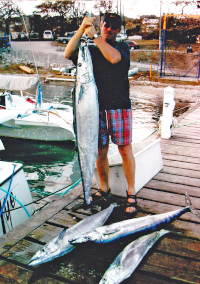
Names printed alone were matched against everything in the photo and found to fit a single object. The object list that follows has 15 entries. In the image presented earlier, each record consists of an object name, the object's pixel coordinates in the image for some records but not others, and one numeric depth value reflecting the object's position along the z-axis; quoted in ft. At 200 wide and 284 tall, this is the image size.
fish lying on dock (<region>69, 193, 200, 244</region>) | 6.89
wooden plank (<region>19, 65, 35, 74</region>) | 88.22
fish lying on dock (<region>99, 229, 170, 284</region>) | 5.85
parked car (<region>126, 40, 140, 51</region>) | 108.99
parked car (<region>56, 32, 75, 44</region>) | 121.74
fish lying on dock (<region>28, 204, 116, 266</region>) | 6.51
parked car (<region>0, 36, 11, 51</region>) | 122.16
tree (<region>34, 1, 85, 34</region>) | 154.40
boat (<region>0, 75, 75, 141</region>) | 29.35
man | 8.04
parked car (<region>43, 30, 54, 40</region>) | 137.28
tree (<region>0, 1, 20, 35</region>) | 129.45
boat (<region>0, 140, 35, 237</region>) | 10.45
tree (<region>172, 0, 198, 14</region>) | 103.77
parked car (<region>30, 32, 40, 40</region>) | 146.10
